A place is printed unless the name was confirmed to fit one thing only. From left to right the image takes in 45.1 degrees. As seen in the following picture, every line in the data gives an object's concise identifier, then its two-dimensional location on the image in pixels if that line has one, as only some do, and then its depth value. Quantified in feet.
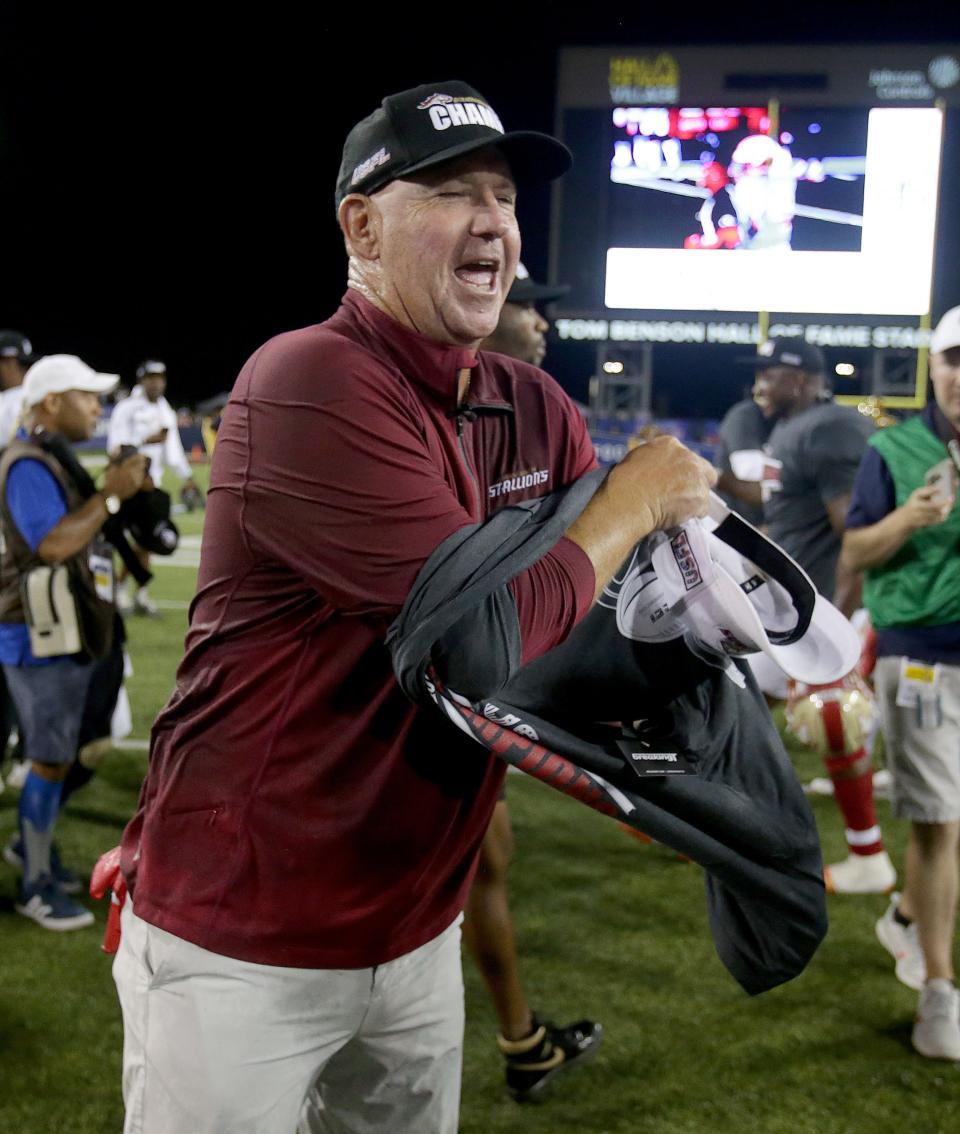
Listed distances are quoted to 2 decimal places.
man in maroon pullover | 4.94
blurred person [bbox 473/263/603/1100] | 10.37
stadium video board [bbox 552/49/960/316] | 68.08
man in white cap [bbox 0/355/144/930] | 14.06
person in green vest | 11.28
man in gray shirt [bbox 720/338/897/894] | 15.26
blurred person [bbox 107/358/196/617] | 39.78
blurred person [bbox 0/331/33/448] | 22.27
